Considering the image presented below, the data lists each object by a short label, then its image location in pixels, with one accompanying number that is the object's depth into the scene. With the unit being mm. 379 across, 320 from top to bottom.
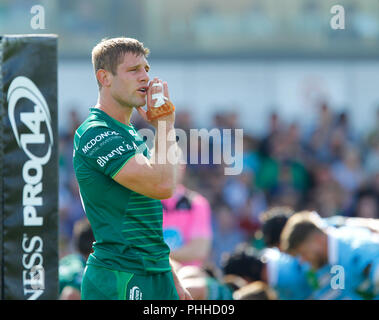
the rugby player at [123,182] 6766
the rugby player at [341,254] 9398
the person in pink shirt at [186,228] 13344
